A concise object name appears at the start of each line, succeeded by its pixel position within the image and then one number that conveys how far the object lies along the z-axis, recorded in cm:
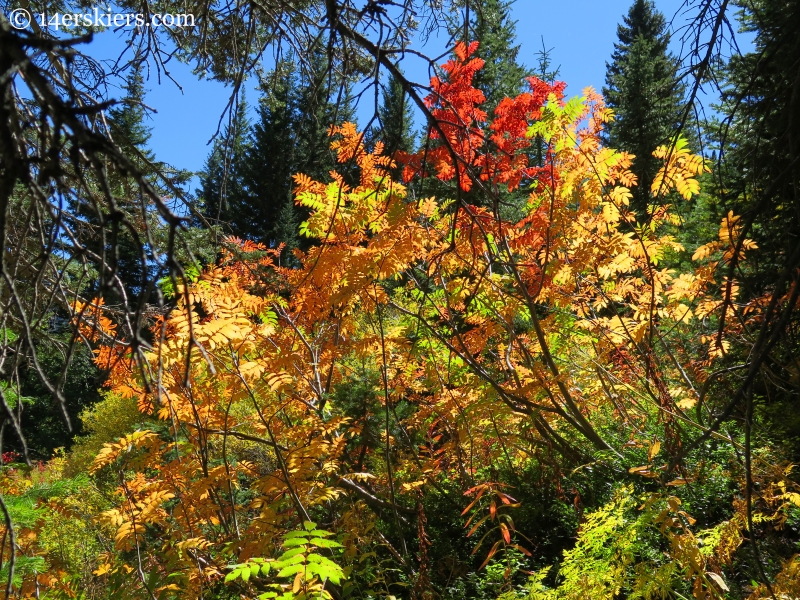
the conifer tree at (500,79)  1027
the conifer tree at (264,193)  1711
